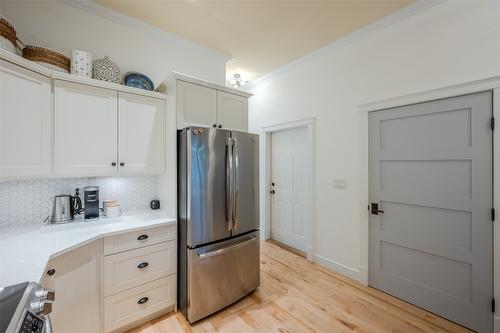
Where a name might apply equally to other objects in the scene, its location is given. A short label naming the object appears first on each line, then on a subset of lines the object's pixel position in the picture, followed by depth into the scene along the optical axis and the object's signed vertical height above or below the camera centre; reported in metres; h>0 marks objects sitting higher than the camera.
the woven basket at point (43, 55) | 1.64 +0.91
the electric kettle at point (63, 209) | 1.80 -0.38
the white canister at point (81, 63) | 1.82 +0.93
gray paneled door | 1.75 -0.39
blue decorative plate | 2.20 +0.94
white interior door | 3.32 -0.36
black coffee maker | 1.93 -0.34
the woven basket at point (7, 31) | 1.44 +0.98
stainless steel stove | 0.67 -0.51
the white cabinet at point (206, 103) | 2.04 +0.69
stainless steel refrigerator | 1.87 -0.51
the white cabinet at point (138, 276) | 1.68 -0.97
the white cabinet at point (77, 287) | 1.28 -0.85
